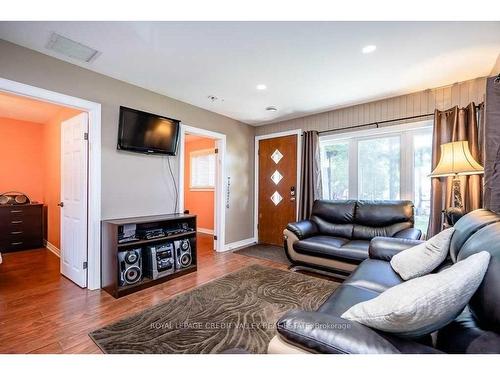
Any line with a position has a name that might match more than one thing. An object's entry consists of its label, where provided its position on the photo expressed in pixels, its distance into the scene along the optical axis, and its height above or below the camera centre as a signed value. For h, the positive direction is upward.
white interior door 2.63 -0.16
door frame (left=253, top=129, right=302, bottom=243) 4.51 +0.18
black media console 2.47 -0.77
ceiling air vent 2.04 +1.24
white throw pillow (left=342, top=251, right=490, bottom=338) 0.83 -0.42
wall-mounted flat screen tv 2.81 +0.67
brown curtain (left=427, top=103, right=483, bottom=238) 2.66 +0.39
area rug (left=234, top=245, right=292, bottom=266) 3.65 -1.14
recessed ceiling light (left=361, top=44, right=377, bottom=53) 2.10 +1.25
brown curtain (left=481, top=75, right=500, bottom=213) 2.04 +0.36
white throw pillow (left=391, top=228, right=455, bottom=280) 1.67 -0.52
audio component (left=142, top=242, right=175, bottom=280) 2.72 -0.89
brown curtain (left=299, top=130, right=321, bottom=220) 3.97 +0.16
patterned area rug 1.65 -1.12
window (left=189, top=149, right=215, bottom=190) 5.58 +0.39
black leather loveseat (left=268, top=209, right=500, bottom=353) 0.79 -0.53
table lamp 2.32 +0.25
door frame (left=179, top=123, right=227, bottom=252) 4.16 -0.26
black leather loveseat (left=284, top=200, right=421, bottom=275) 2.73 -0.60
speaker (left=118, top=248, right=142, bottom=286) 2.47 -0.88
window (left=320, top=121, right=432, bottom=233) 3.22 +0.32
